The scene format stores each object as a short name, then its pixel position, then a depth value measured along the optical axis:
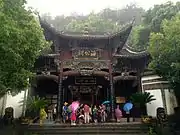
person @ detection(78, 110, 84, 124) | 7.40
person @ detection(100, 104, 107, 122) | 7.65
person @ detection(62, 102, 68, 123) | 7.29
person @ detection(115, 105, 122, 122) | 7.82
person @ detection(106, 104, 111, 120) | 8.19
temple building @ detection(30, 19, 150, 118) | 8.42
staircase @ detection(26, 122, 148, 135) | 6.32
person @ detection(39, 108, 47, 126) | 7.17
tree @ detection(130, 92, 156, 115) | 7.43
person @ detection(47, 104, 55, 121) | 9.27
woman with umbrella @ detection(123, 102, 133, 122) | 7.74
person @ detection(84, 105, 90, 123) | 7.27
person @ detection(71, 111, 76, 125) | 6.89
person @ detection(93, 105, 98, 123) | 7.61
